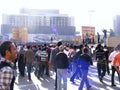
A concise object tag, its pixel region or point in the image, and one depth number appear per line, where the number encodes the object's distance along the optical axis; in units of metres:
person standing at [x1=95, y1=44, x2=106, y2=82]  7.72
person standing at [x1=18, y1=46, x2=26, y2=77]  9.30
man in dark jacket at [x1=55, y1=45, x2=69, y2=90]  5.67
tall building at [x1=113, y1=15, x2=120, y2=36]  69.81
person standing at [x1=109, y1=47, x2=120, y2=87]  7.00
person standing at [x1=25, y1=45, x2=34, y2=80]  8.13
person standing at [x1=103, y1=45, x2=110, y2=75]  8.47
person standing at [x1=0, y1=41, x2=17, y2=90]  2.02
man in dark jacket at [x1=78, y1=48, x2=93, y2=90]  6.05
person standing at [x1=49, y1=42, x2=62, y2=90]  6.22
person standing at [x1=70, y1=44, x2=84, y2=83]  7.75
